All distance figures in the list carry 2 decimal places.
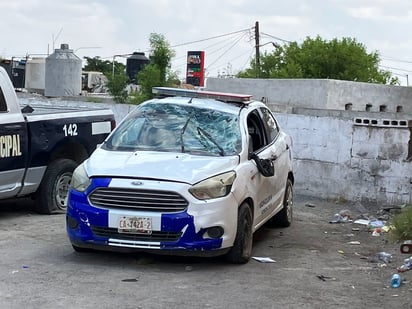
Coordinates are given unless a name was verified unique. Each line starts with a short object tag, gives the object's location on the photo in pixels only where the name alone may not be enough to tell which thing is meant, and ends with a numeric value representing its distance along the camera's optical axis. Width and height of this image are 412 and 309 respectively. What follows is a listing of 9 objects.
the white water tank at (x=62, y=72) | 29.08
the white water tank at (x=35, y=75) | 41.34
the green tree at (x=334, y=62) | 44.25
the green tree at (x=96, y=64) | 75.75
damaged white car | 6.88
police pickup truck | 9.23
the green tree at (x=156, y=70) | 24.67
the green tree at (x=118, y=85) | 25.84
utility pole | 50.32
